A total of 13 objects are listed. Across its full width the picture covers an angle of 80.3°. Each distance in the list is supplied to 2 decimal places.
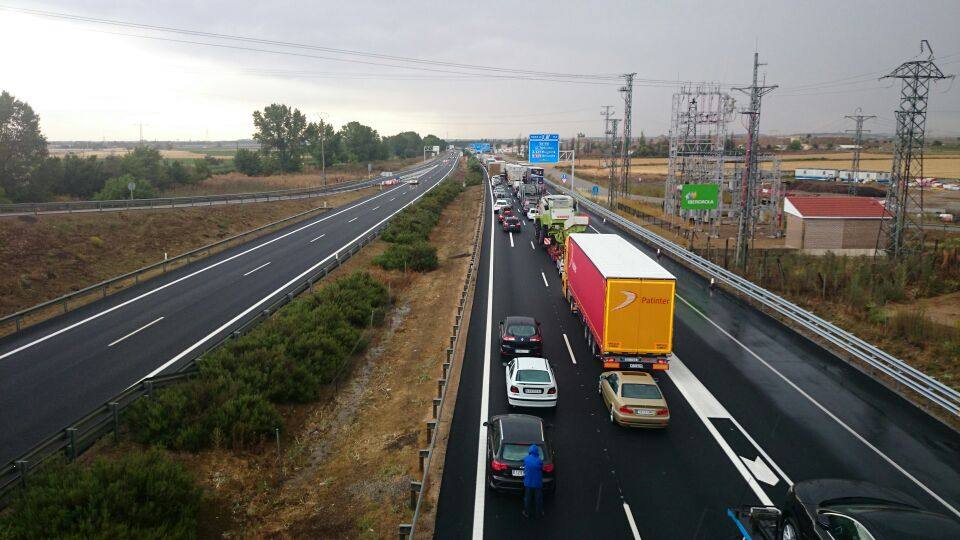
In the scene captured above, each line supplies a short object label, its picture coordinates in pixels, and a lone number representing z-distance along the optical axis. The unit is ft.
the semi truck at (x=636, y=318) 59.47
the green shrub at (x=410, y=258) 123.24
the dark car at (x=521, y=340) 67.00
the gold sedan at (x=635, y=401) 50.06
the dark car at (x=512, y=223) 170.59
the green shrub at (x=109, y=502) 31.09
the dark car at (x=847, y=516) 26.16
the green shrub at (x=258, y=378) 47.03
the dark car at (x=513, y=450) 40.06
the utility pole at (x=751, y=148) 110.01
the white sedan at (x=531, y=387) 54.08
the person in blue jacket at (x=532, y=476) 37.14
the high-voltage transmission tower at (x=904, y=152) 118.52
